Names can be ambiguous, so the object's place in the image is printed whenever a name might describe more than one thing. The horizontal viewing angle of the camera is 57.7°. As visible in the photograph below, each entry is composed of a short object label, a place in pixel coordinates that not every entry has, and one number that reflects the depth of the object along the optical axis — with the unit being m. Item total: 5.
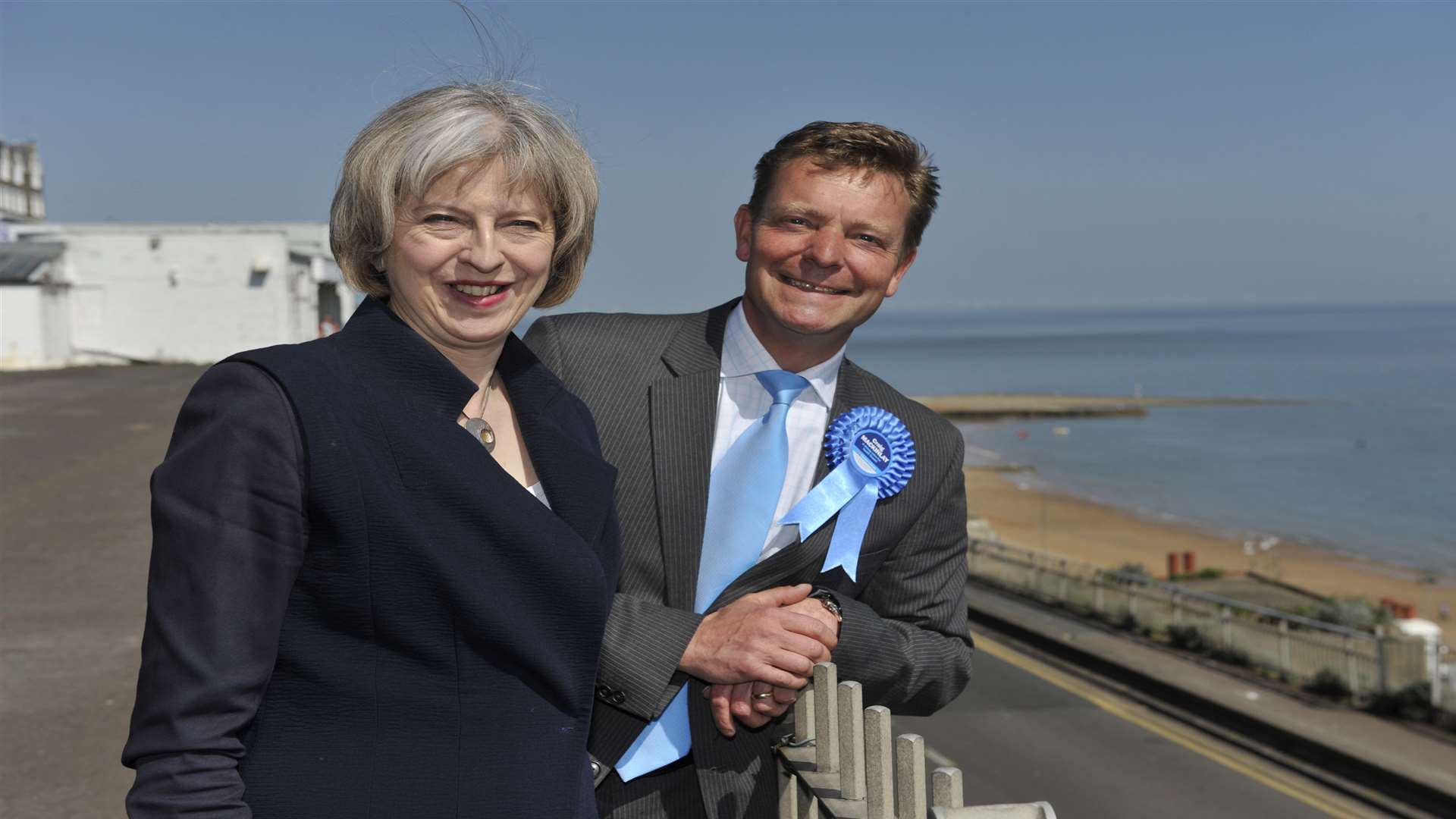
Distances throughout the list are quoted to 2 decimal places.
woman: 1.56
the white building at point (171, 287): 36.81
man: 2.51
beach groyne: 84.25
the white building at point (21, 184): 60.59
